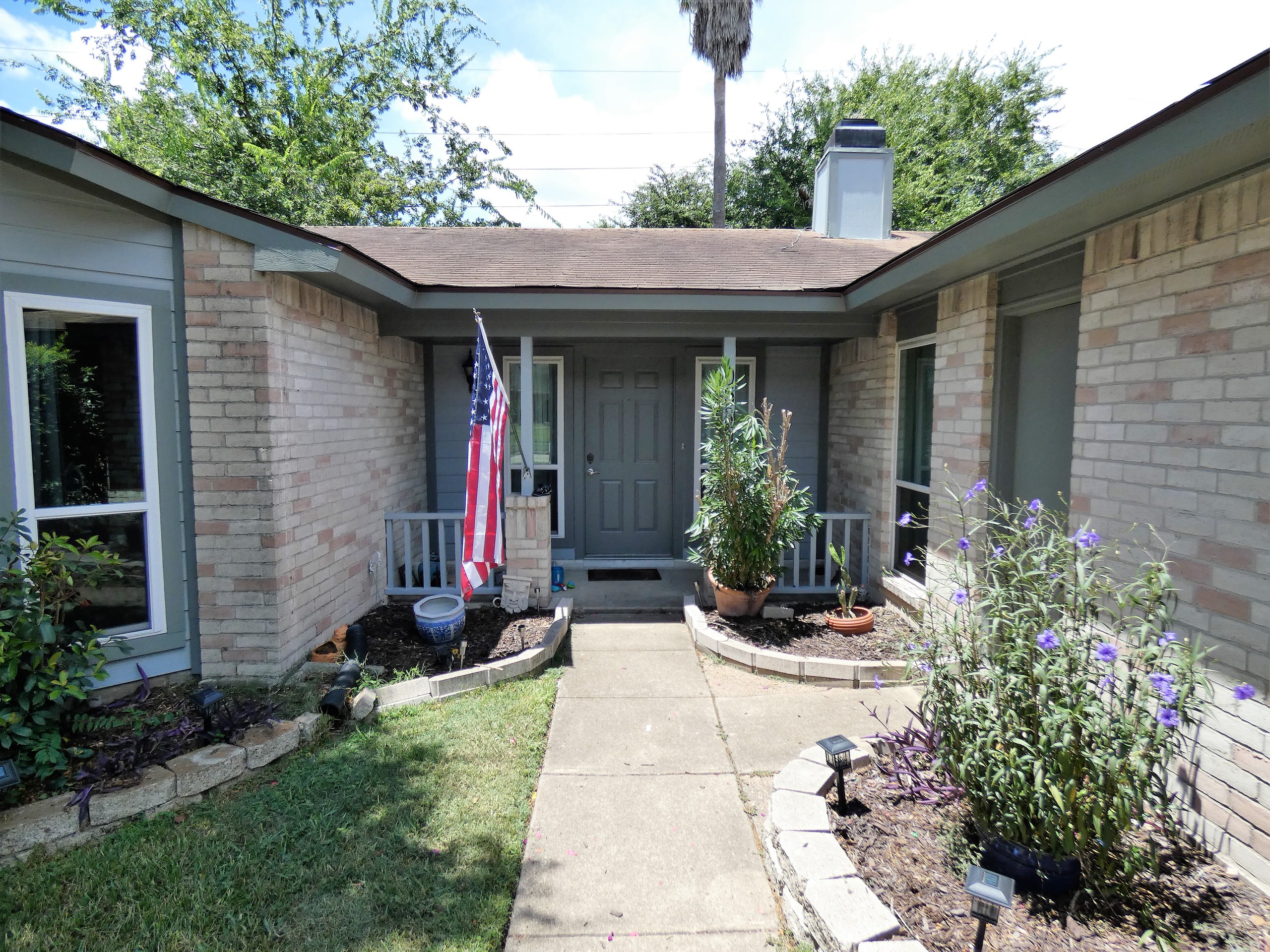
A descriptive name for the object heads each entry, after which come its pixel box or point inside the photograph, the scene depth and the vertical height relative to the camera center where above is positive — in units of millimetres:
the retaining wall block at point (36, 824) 2453 -1618
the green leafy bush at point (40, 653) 2723 -1079
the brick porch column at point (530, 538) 5176 -954
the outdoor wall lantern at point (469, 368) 6867 +603
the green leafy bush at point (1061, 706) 1936 -926
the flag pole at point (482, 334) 4535 +644
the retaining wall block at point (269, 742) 3090 -1615
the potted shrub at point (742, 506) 4848 -634
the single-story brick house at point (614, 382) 2453 +292
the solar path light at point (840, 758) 2531 -1342
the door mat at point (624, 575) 6535 -1598
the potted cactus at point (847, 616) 4789 -1487
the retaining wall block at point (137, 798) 2627 -1628
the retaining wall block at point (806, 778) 2594 -1491
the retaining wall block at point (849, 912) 1842 -1491
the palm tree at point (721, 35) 15172 +9498
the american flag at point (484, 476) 4387 -376
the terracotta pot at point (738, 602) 4973 -1411
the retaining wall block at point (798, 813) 2357 -1494
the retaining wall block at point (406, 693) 3812 -1664
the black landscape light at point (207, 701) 3020 -1355
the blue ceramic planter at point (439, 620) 4477 -1420
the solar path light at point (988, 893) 1650 -1234
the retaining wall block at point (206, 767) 2857 -1613
